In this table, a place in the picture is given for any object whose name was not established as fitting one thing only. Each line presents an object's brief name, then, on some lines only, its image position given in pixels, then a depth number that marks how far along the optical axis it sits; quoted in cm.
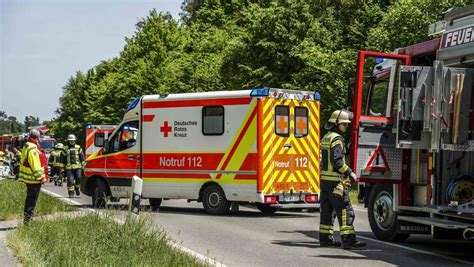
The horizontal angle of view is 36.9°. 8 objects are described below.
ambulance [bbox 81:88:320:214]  1553
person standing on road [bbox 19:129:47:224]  1195
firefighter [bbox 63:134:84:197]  2088
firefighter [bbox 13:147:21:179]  3313
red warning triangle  1125
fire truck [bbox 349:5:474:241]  968
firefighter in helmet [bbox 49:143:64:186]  2911
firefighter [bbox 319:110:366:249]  1044
